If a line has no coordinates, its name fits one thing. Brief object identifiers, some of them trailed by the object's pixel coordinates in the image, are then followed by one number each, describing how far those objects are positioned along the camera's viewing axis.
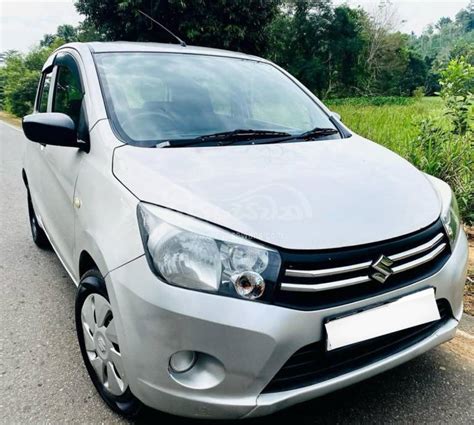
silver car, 1.41
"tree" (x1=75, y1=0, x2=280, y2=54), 15.12
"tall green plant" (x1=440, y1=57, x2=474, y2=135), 4.39
